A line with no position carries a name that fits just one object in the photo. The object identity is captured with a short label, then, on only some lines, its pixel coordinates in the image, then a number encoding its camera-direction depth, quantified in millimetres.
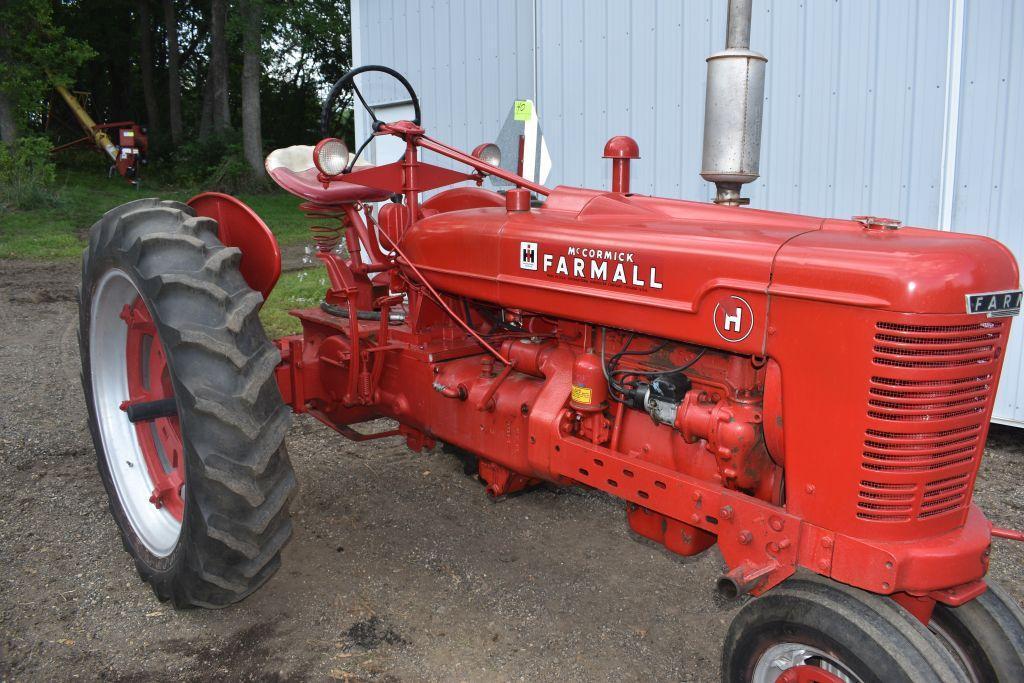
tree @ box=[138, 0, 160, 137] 22188
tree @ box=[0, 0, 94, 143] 13938
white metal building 4090
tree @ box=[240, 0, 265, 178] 15703
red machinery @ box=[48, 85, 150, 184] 18312
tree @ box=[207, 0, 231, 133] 17573
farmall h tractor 1841
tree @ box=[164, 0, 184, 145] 20922
